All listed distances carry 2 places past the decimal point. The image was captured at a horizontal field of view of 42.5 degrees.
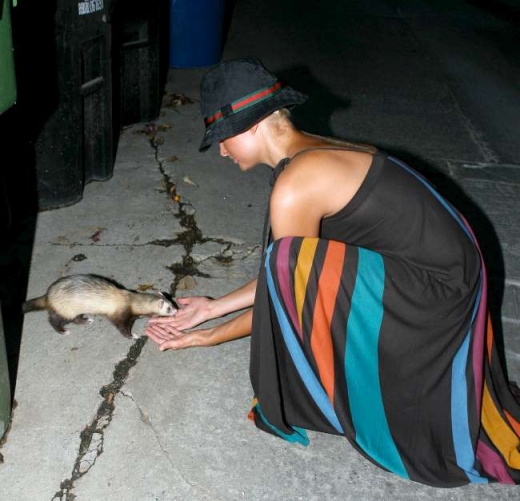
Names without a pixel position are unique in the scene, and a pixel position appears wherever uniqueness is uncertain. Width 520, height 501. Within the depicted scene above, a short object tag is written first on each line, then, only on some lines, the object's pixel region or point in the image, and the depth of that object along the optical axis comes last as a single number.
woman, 2.39
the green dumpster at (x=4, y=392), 2.45
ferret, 3.33
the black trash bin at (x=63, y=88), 3.73
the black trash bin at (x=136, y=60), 5.15
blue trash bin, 6.59
